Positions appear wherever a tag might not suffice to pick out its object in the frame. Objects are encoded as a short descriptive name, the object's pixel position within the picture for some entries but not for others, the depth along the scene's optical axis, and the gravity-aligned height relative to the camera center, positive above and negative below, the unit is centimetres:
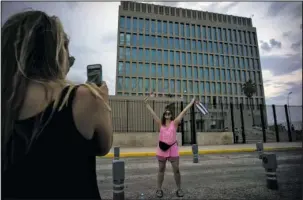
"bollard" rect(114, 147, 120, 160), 625 -64
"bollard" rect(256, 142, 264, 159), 746 -61
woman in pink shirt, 320 -27
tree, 4572 +940
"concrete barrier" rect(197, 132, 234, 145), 1316 -46
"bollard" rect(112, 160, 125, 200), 265 -62
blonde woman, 93 +7
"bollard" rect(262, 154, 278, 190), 359 -70
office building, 4428 +1695
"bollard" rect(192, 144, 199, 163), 660 -70
